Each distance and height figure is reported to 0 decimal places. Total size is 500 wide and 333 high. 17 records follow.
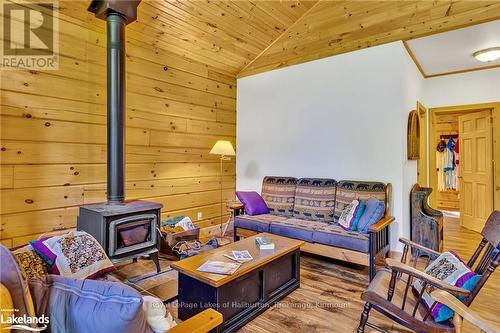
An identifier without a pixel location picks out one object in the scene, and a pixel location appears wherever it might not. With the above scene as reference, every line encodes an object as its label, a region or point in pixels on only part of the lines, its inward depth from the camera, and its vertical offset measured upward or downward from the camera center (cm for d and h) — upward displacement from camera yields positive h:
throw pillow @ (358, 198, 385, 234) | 305 -53
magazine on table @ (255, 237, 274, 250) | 253 -71
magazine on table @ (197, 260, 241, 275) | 200 -74
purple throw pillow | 402 -54
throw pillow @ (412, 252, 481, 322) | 161 -69
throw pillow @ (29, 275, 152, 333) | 86 -44
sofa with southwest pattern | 299 -70
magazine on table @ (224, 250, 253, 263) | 224 -73
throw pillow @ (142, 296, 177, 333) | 109 -58
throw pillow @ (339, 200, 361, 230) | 320 -57
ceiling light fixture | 368 +148
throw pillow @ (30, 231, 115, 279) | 176 -60
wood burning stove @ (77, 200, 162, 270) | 255 -58
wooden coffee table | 201 -94
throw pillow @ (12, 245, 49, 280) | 154 -55
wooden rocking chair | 158 -82
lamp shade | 403 +25
